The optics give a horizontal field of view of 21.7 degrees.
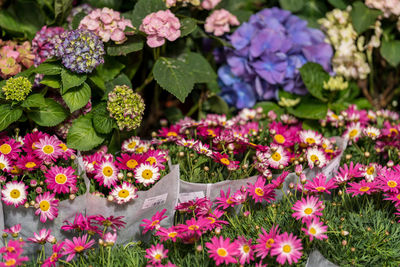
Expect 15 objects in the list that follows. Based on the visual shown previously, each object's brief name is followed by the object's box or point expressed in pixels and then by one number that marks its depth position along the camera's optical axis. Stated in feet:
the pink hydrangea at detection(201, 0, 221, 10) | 6.09
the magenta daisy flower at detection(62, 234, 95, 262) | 4.84
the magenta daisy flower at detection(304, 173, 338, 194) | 5.09
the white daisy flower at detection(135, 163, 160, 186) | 5.20
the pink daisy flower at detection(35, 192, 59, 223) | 5.01
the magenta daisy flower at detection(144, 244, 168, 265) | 4.83
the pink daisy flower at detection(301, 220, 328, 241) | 4.79
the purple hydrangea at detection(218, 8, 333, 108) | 6.31
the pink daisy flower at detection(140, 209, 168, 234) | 4.98
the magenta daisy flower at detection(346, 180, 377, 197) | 5.09
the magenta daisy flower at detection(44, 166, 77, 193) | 5.09
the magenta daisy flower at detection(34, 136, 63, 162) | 5.23
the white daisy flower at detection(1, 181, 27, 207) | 5.02
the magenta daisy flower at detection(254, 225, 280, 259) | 4.79
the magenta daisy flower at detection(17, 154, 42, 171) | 5.15
